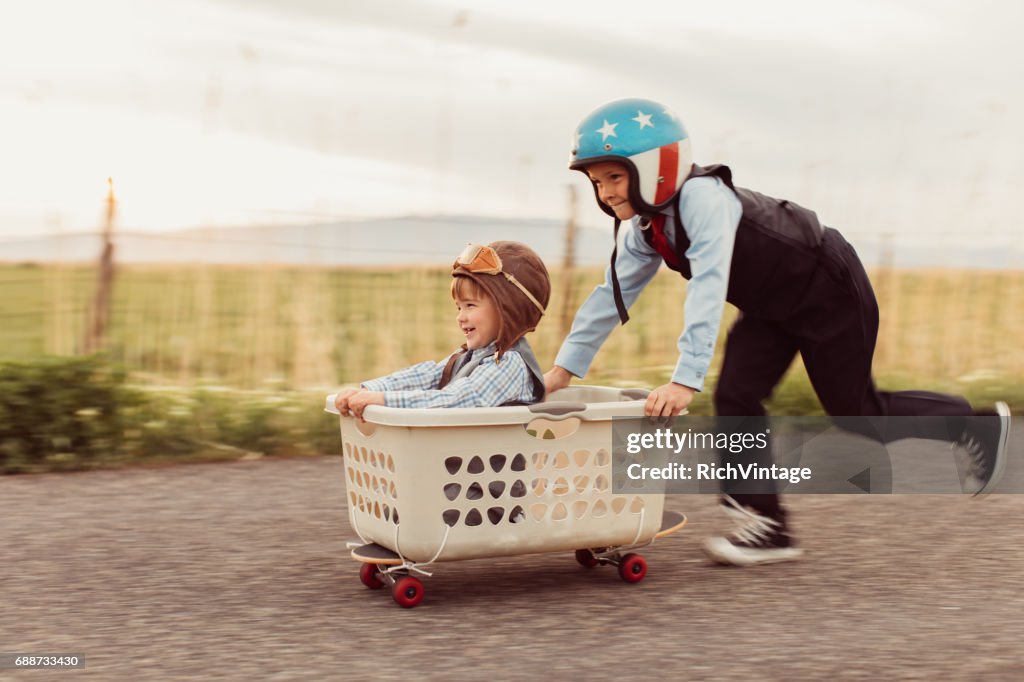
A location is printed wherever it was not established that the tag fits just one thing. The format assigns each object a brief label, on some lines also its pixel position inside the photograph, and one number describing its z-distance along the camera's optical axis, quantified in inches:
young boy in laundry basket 140.6
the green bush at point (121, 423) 225.3
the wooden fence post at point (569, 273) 334.6
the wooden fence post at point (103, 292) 283.9
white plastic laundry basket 132.3
